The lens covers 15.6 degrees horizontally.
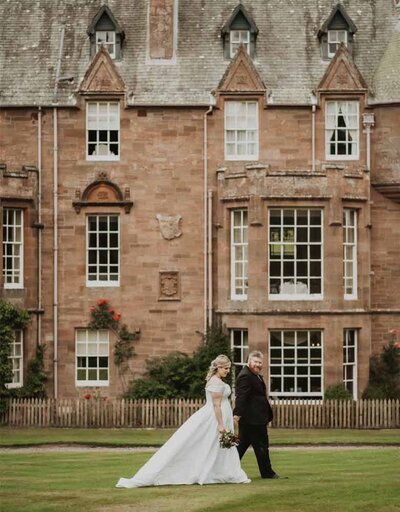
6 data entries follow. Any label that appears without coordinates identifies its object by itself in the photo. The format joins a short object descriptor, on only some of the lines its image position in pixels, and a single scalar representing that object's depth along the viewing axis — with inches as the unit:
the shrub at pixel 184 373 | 1899.6
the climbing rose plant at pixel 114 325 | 1958.7
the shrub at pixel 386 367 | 1946.4
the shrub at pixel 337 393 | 1856.5
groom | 990.4
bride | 942.4
